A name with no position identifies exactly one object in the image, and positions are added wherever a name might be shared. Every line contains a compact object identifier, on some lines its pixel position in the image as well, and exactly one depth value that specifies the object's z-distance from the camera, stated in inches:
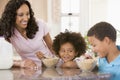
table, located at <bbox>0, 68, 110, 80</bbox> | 65.6
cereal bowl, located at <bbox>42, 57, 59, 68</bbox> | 84.5
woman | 108.0
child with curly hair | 95.0
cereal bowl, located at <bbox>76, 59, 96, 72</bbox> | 75.6
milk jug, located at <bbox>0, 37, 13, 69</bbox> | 80.9
